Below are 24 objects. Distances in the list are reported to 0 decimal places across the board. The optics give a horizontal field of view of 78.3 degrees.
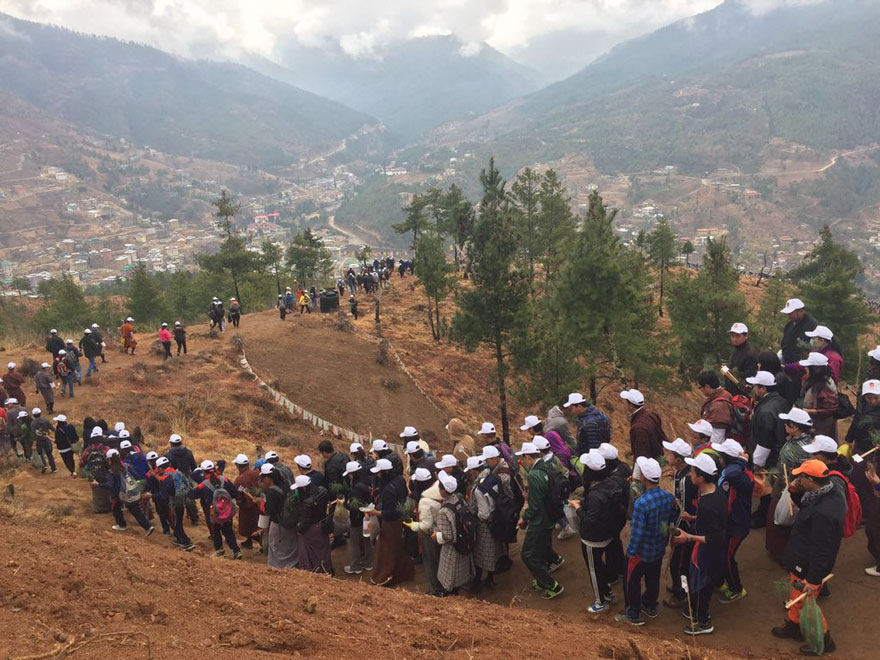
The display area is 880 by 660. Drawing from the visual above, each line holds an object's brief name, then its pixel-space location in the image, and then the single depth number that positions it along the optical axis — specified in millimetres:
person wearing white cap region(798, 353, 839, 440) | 6746
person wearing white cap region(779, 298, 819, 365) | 8523
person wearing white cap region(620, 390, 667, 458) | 7207
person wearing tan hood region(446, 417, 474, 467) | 7977
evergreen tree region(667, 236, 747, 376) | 21578
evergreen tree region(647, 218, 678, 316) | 42838
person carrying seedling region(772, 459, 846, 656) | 4688
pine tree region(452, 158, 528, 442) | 15656
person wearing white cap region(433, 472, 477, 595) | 6402
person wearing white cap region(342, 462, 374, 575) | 7762
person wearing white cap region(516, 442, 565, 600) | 6207
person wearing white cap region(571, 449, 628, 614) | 5715
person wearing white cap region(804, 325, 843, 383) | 7428
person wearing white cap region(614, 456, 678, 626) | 5375
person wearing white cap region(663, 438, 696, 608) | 5535
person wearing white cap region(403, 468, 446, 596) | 6637
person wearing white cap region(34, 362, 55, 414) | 14109
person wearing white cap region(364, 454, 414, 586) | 7133
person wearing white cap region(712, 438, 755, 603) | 5391
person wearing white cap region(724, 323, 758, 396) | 8148
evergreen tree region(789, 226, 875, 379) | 23859
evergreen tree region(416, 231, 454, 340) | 24828
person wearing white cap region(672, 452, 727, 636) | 5156
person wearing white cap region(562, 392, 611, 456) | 7539
